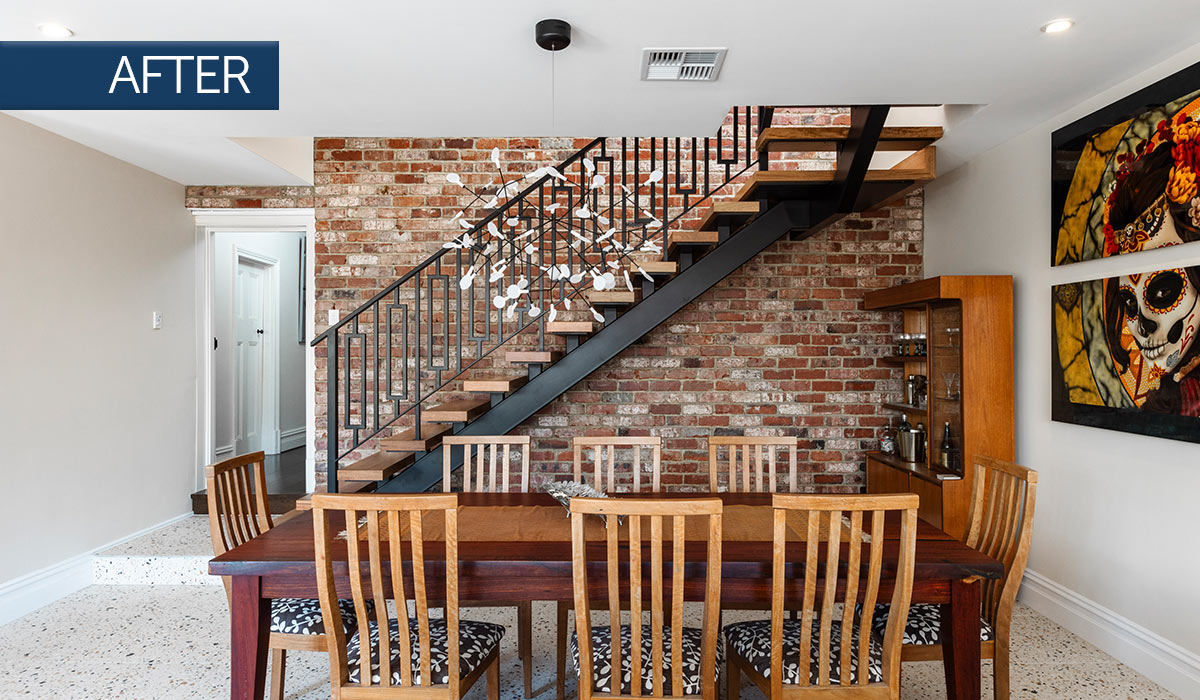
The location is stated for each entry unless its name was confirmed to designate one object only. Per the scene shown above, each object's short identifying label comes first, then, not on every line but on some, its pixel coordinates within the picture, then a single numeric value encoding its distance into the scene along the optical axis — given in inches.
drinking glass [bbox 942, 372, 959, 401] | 151.6
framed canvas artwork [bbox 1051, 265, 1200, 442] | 104.3
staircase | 149.0
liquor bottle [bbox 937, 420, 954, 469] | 155.0
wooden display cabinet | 145.6
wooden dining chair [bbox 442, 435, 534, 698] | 125.5
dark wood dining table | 79.0
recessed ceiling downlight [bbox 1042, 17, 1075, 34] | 97.6
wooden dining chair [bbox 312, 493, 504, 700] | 72.2
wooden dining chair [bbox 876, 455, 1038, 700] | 85.0
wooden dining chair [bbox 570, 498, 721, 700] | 68.8
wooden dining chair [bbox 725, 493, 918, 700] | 71.1
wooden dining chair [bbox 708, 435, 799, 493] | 120.5
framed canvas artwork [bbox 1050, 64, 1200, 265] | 104.5
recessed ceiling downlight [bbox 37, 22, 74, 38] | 97.9
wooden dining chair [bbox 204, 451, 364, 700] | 87.6
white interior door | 254.1
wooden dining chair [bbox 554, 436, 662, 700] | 121.5
